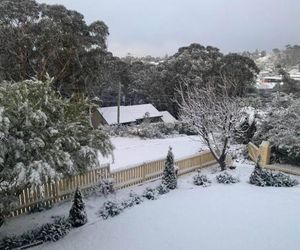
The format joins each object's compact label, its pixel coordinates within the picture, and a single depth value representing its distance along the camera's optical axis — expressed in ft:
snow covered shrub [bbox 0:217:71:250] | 16.57
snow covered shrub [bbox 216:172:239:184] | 27.20
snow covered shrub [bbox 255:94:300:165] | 32.55
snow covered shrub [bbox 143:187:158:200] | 23.43
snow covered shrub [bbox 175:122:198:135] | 59.83
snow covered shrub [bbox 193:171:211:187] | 26.66
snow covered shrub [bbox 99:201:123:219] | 20.49
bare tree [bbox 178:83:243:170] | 31.95
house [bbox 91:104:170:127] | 69.99
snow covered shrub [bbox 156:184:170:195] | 24.47
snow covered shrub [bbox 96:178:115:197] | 23.31
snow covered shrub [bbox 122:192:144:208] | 21.99
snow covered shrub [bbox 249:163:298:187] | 26.34
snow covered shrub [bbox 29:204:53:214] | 20.50
